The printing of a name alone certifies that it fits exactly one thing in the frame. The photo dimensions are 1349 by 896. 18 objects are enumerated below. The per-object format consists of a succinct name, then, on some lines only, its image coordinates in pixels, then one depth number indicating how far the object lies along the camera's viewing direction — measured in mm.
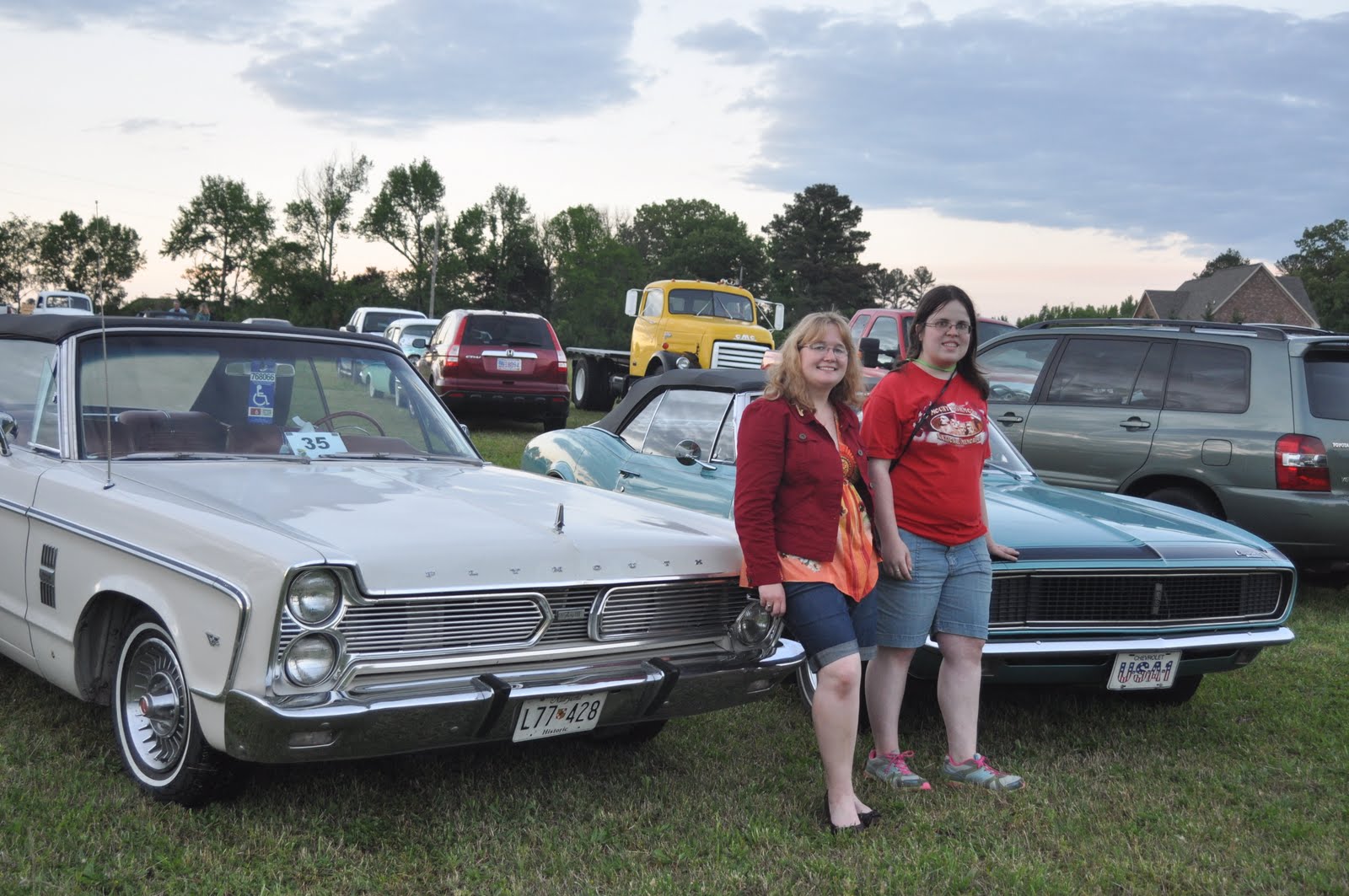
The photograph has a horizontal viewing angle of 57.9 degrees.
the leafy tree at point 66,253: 81250
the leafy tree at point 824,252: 73375
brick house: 73938
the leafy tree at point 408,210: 84438
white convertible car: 3182
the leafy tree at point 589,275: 81500
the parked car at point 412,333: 20378
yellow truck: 18094
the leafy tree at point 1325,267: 76125
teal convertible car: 4656
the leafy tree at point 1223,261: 102312
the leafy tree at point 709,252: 78312
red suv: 15422
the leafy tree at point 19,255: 91188
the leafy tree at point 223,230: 83125
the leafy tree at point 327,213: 81188
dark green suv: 7391
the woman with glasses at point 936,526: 4188
